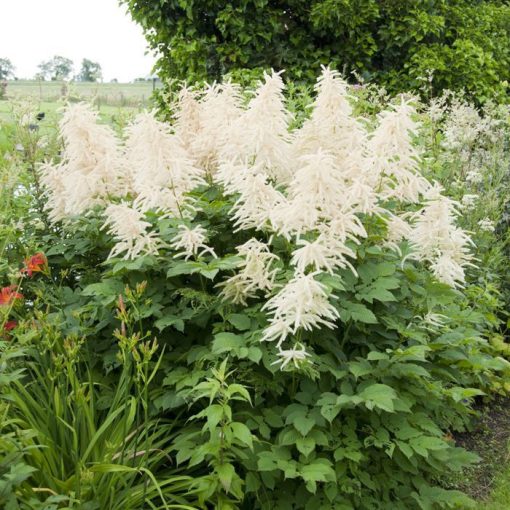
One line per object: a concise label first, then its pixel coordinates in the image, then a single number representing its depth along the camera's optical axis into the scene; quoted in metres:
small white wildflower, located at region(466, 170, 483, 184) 5.21
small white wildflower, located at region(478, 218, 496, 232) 4.85
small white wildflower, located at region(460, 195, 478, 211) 4.49
